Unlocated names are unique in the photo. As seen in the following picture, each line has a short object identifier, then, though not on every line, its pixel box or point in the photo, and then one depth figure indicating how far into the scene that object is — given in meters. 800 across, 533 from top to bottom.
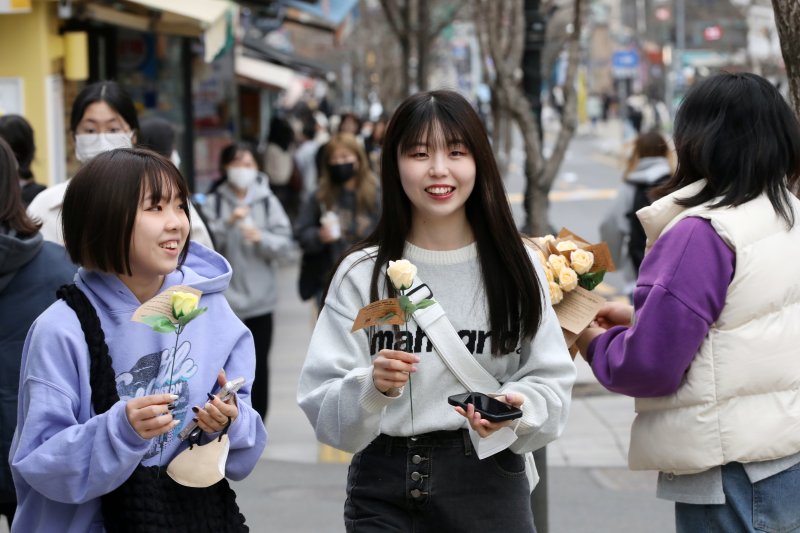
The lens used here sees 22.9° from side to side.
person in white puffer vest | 5.15
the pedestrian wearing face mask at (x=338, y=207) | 13.36
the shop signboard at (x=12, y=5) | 12.77
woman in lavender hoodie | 4.49
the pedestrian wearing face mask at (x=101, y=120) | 8.04
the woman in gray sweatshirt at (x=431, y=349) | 5.07
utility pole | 13.55
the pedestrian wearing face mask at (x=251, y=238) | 11.71
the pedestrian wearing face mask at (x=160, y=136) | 9.32
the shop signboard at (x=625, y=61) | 77.45
